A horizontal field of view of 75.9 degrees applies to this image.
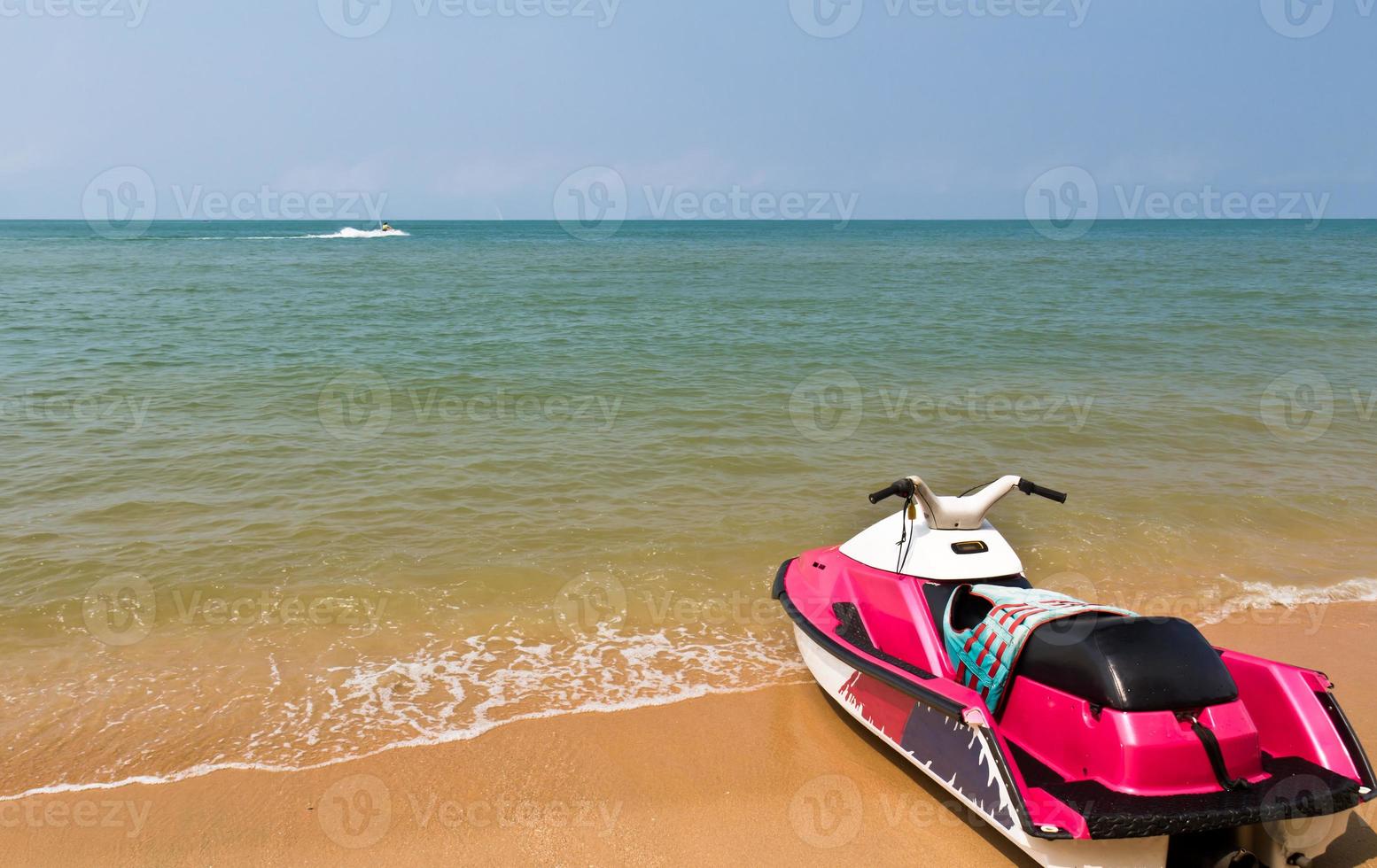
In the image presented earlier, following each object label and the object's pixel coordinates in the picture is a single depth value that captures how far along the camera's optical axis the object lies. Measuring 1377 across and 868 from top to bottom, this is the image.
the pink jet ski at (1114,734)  3.39
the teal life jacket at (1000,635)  3.96
